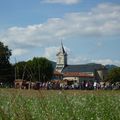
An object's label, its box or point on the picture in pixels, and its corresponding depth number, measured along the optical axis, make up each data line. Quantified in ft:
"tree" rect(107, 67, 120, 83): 475.72
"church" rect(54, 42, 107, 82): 551.18
